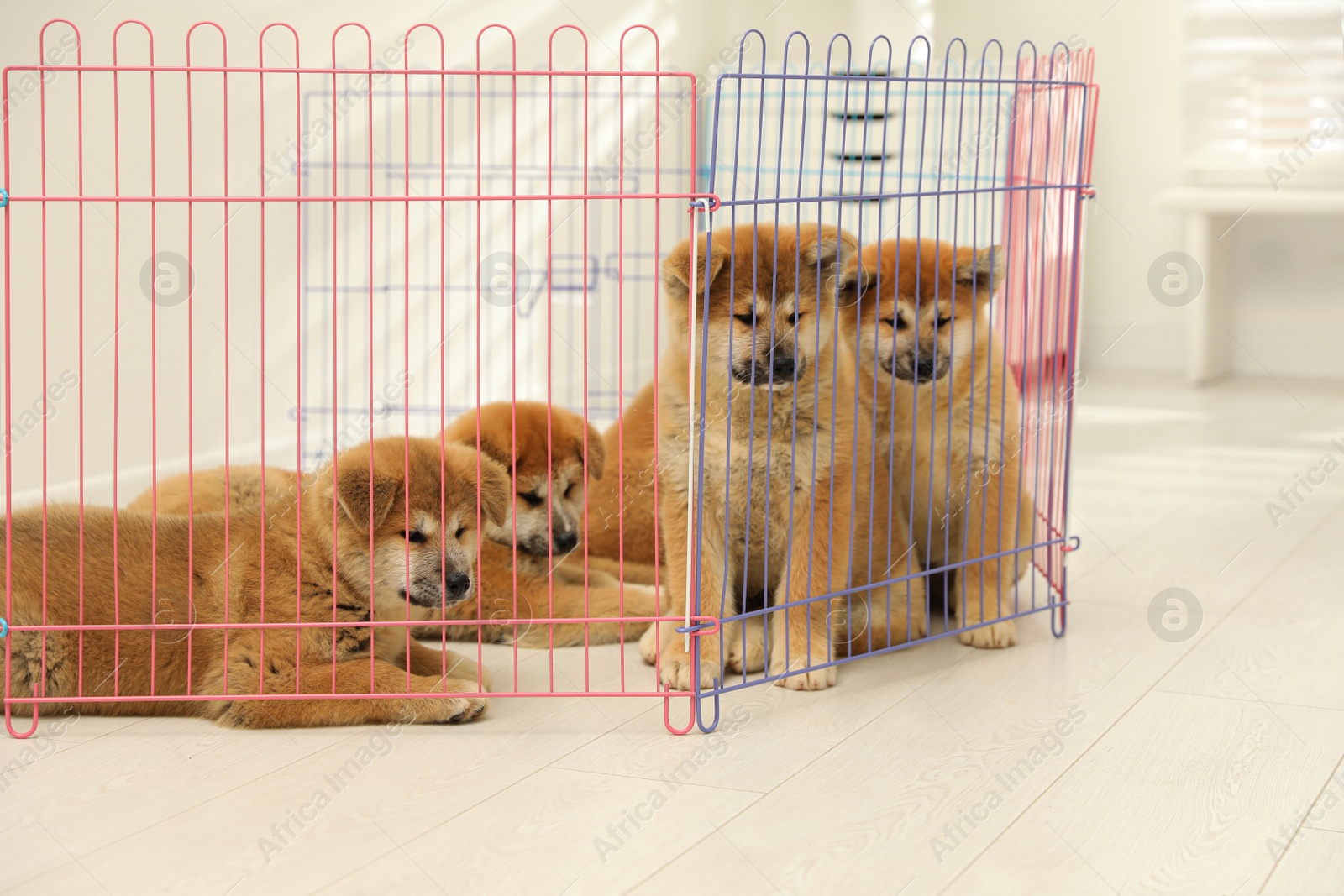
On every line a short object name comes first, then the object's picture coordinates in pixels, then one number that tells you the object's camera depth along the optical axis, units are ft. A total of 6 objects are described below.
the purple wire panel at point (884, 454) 8.05
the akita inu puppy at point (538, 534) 9.08
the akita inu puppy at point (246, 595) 7.16
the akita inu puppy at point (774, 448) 8.02
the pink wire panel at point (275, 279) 7.33
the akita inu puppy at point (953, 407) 8.75
